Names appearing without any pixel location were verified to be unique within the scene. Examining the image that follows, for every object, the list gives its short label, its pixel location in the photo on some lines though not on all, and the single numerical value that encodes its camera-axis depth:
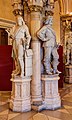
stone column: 4.22
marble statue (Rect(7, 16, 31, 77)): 4.00
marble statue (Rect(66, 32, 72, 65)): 7.62
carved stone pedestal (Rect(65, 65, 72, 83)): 7.72
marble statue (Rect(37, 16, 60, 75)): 4.18
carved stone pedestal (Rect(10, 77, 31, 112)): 4.06
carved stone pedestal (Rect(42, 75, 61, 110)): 4.28
